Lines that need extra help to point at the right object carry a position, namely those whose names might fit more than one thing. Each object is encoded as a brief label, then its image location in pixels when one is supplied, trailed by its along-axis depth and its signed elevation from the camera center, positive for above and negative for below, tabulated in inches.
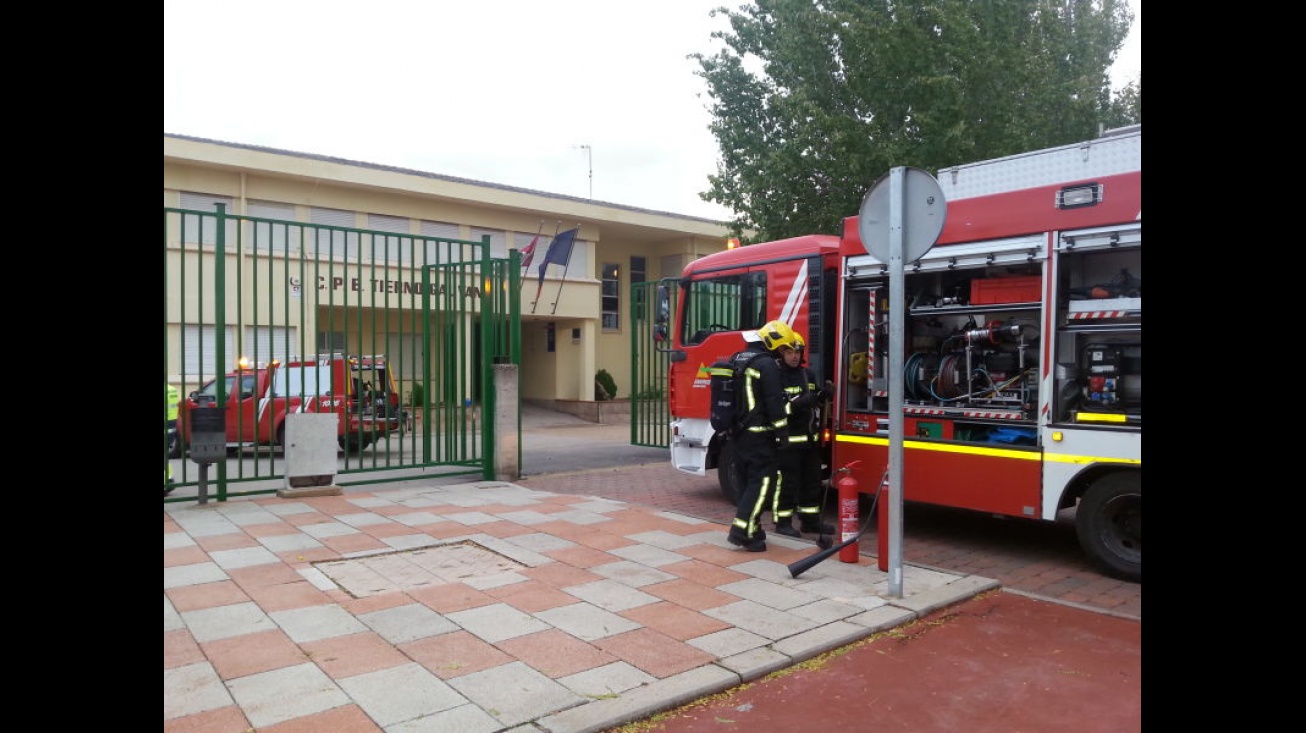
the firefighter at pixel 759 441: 261.0 -23.6
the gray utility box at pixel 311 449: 351.3 -35.7
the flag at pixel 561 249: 792.3 +114.7
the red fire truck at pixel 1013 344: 232.1 +7.8
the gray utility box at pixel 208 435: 320.2 -27.4
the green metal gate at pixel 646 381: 501.7 -9.1
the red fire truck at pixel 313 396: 343.3 -14.0
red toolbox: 249.4 +24.2
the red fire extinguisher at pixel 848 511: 244.5 -43.0
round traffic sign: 205.3 +39.6
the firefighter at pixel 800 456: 269.6 -29.9
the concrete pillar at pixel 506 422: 417.4 -28.4
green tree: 520.1 +186.8
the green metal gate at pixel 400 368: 333.7 -1.0
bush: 1004.6 -25.0
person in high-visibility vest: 383.6 -21.0
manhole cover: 223.6 -58.8
